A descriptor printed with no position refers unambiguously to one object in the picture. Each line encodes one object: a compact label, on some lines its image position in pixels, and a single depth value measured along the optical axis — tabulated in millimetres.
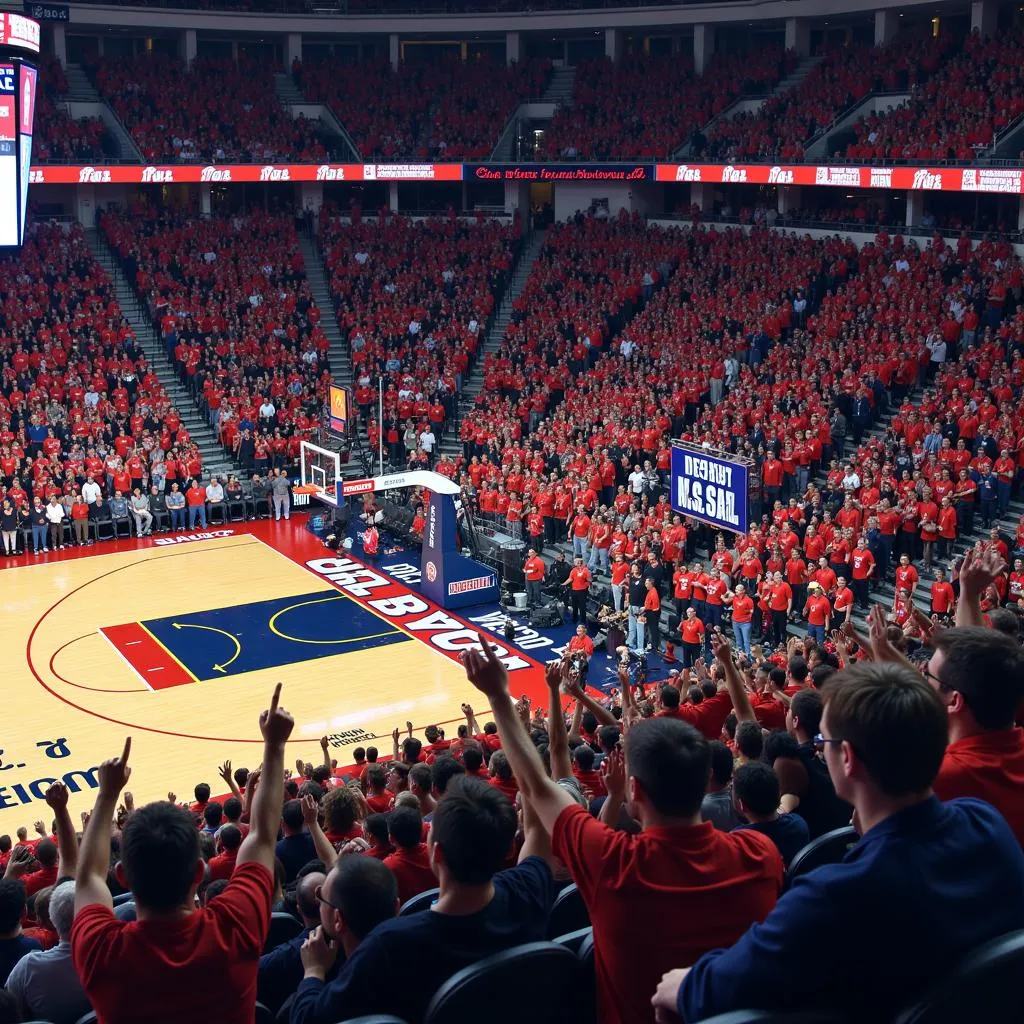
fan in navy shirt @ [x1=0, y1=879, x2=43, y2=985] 6695
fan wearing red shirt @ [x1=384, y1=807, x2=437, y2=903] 6711
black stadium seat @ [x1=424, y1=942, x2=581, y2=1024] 3738
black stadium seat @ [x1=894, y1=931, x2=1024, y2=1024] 3080
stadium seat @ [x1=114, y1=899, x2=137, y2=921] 7199
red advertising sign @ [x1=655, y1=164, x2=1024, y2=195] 31875
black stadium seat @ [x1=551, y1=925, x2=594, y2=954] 4320
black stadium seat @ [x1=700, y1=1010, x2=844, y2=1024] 3098
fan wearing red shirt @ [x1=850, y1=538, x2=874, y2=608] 22969
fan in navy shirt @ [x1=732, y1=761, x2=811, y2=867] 5652
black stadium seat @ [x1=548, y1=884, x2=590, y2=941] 5203
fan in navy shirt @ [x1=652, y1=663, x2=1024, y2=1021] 3125
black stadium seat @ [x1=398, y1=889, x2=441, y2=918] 5426
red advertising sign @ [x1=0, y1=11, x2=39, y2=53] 24969
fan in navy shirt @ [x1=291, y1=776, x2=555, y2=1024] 3971
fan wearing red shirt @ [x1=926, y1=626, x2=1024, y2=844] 4133
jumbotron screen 25500
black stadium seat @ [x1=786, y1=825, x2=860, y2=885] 5070
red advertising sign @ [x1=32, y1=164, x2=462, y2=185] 41500
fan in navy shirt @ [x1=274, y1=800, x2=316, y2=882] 8805
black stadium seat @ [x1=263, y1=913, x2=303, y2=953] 6609
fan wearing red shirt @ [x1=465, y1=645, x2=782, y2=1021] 3715
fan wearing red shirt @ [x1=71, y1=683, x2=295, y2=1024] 3906
